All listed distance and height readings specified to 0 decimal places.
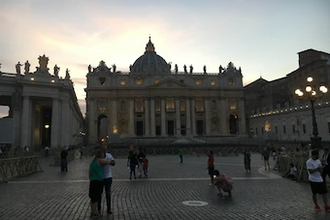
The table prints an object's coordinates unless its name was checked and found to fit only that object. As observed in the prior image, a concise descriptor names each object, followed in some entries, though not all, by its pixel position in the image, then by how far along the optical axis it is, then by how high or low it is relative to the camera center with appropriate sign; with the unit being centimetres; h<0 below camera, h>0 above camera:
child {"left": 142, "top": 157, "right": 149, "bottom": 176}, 1700 -124
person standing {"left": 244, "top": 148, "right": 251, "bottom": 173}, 1807 -120
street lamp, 1490 +269
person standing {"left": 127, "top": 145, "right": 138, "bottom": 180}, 1592 -92
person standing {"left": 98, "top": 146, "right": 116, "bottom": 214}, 823 -105
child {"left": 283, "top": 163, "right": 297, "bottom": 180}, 1508 -168
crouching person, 1068 -157
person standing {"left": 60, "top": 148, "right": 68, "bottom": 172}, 1933 -108
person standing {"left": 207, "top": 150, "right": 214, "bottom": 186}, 1404 -105
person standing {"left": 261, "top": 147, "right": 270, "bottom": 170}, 1973 -100
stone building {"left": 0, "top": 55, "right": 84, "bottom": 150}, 3344 +594
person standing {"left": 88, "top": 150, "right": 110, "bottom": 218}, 769 -101
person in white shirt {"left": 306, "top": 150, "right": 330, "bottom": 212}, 827 -112
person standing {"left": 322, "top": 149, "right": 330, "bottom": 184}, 961 -98
